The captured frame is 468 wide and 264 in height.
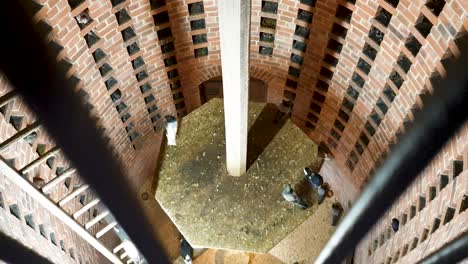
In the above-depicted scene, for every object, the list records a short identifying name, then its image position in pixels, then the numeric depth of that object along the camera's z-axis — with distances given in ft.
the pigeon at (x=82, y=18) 18.63
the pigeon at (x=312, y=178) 19.92
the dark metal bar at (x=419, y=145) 3.86
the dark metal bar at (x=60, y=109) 3.51
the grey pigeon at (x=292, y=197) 19.12
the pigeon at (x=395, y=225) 23.28
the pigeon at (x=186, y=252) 29.37
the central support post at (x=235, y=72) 11.98
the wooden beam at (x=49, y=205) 16.49
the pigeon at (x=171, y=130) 20.41
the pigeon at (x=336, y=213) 31.01
